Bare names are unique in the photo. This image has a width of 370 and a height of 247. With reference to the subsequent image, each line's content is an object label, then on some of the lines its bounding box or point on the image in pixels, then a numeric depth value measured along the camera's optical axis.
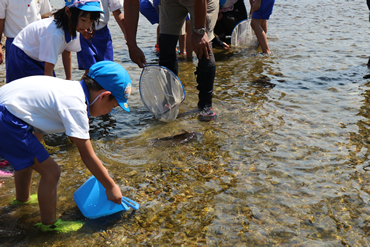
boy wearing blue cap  2.07
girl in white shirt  2.87
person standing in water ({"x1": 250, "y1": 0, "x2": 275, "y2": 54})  6.48
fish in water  3.58
